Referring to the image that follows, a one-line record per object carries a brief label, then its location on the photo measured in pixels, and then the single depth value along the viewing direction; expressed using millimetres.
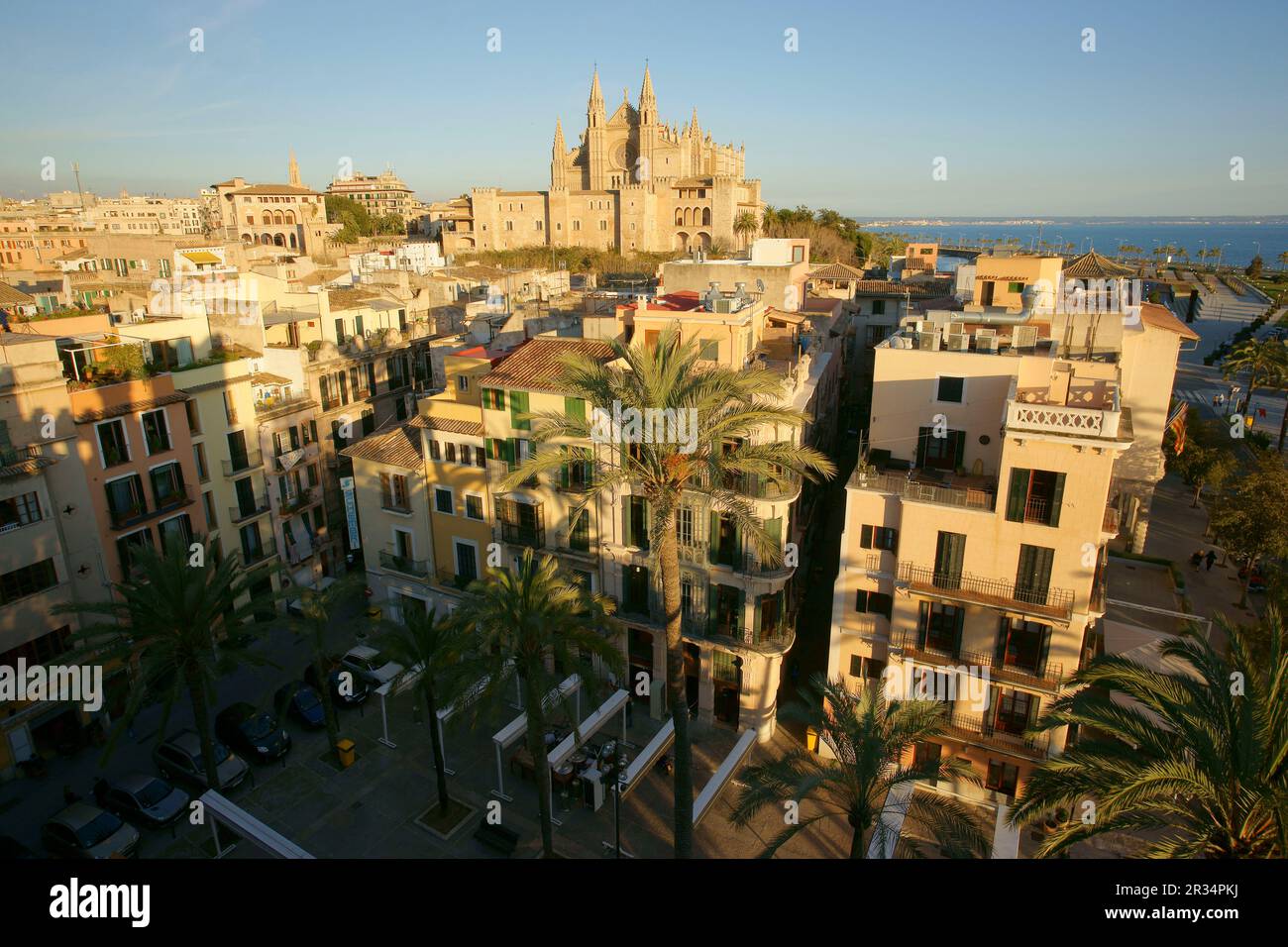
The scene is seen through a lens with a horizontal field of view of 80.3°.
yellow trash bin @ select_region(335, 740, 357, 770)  25219
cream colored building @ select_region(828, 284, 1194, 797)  20703
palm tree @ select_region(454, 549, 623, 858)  18828
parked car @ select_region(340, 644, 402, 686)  29170
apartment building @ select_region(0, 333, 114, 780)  24422
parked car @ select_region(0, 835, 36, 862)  20438
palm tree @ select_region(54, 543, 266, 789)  20641
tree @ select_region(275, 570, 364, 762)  25031
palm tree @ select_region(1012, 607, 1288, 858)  10766
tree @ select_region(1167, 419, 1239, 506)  38969
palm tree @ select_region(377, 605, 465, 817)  20891
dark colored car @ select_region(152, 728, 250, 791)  24125
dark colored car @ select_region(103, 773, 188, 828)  22578
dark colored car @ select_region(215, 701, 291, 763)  25672
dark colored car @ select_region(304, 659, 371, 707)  28641
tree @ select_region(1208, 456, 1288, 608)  29172
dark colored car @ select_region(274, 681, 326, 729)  27531
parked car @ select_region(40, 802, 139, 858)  21125
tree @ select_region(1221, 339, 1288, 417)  50875
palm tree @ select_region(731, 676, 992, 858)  16094
